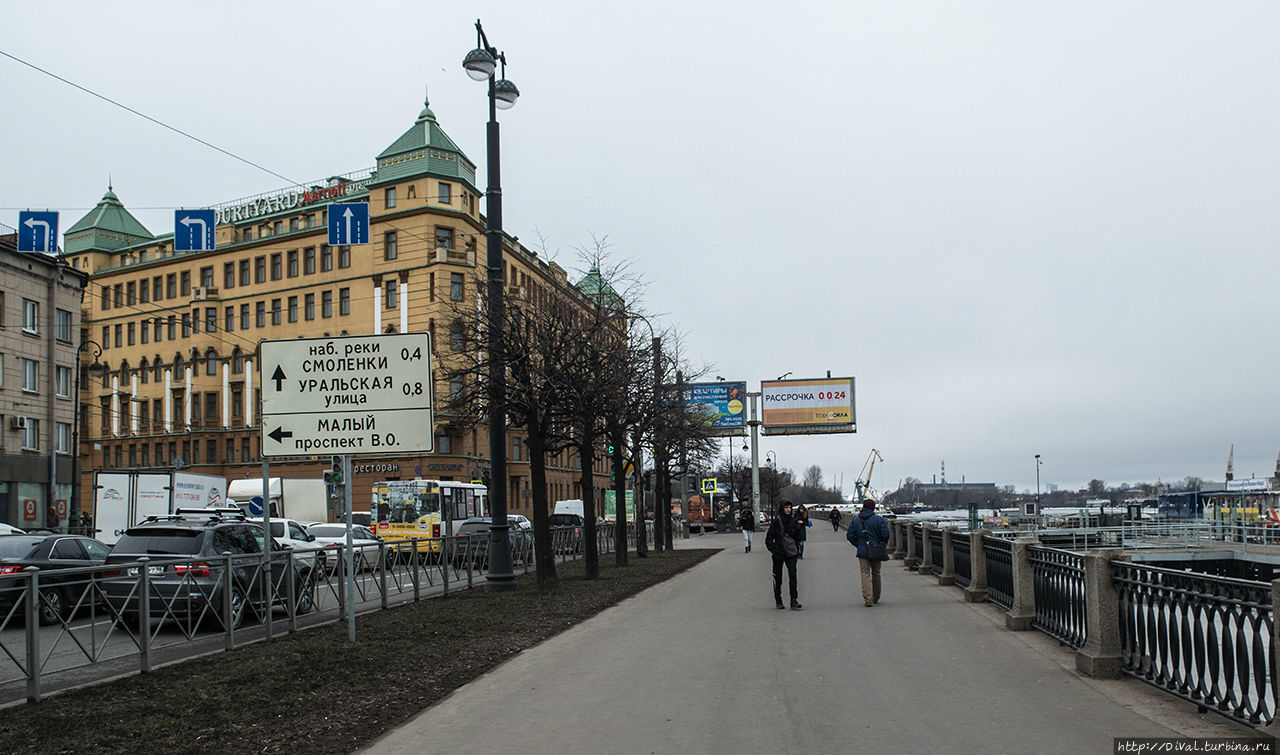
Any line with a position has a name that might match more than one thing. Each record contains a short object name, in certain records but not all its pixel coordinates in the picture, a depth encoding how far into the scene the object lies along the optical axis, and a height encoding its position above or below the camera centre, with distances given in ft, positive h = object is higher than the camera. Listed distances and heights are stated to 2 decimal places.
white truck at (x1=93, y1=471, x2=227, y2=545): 102.99 -1.86
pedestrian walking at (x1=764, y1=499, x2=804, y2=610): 52.11 -3.96
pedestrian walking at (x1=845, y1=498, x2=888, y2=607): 53.31 -4.28
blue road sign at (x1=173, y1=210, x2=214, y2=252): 68.61 +16.24
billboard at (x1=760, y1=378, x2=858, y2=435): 217.15 +12.03
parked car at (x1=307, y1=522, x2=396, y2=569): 53.88 -4.75
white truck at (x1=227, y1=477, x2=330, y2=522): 139.23 -2.59
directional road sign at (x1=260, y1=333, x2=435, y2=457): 40.63 +3.07
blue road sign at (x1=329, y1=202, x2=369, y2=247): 72.74 +17.43
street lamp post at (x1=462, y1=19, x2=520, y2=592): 63.05 +9.59
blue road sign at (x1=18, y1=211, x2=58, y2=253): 64.69 +15.29
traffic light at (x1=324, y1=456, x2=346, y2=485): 94.92 +0.11
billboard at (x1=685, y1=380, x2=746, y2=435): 198.08 +12.39
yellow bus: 124.26 -4.22
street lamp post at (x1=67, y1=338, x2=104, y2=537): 134.19 +1.43
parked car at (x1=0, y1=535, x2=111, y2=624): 30.60 -3.63
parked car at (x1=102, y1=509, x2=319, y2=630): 36.09 -3.62
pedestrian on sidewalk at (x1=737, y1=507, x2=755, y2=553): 119.85 -6.41
